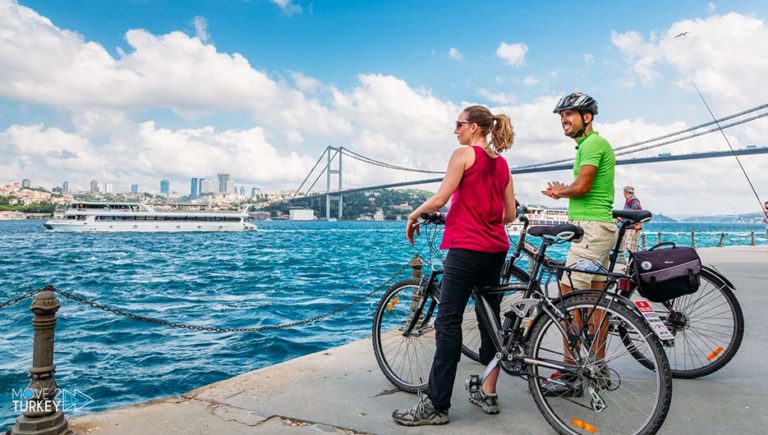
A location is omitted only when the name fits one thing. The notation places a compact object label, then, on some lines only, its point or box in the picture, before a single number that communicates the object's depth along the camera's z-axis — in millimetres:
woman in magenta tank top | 2844
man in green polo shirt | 3195
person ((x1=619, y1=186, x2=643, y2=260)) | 9812
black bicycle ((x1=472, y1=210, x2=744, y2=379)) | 3408
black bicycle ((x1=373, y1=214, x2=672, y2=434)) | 2508
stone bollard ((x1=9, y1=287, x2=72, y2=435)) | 2705
